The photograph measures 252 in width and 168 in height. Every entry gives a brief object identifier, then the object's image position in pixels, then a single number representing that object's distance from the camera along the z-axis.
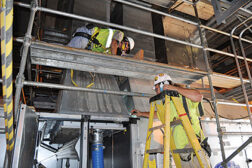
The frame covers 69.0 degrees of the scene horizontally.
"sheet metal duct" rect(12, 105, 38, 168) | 1.58
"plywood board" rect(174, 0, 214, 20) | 5.37
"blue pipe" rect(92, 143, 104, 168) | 2.79
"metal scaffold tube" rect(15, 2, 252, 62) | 2.01
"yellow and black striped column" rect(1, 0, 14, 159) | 1.08
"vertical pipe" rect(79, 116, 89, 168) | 2.36
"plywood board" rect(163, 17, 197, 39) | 6.42
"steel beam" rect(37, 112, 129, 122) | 2.52
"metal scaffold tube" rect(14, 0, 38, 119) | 1.83
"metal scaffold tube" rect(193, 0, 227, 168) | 2.56
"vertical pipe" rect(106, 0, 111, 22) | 5.13
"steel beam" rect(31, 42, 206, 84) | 2.24
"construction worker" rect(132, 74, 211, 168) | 2.42
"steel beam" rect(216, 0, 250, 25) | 2.44
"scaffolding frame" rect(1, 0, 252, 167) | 1.85
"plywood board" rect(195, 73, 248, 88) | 3.85
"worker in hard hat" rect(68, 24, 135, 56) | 3.07
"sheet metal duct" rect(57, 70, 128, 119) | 2.79
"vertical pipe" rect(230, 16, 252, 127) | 2.83
